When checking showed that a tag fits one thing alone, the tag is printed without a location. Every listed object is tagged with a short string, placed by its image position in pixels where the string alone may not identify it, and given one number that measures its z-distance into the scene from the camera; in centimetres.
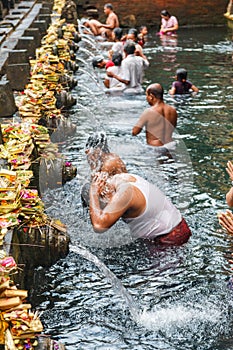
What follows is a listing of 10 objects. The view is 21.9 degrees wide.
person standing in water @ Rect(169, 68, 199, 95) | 1196
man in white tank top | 545
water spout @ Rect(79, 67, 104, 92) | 1387
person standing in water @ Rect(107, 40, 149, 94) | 1211
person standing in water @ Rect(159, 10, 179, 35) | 2089
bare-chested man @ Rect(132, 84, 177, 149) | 861
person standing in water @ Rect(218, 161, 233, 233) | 498
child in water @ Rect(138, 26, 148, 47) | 1730
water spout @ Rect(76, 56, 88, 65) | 1633
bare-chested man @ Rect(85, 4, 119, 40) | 1980
